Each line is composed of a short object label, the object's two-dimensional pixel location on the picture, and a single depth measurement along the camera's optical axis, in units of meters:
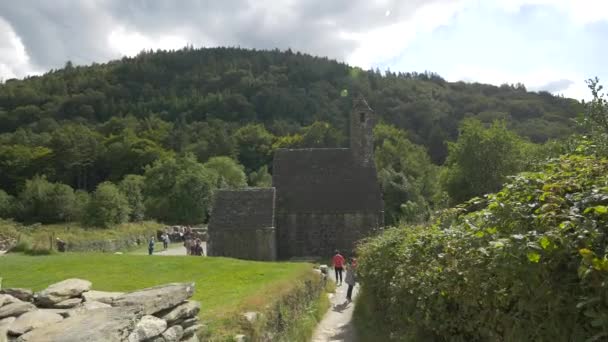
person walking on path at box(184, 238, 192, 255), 34.17
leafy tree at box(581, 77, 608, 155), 6.78
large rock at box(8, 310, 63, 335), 8.05
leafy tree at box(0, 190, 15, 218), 65.94
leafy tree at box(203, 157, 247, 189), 78.06
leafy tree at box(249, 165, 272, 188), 80.07
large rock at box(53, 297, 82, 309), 9.73
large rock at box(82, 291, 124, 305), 10.07
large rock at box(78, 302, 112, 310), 9.56
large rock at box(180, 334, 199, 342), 9.68
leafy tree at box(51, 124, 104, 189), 85.50
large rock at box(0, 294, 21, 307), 9.31
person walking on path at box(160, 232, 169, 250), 41.81
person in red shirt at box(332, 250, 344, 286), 26.55
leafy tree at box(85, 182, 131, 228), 51.19
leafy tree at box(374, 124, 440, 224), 53.97
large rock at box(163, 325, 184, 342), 8.90
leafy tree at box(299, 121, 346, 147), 91.88
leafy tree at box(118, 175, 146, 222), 62.25
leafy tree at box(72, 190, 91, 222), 56.12
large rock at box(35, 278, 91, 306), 9.70
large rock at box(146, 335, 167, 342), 8.51
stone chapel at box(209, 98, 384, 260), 36.59
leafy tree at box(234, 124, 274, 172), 99.75
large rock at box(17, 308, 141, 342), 7.22
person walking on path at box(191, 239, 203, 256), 33.69
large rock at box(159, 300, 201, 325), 9.21
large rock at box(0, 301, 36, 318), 8.82
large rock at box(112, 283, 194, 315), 8.84
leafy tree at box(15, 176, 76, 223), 63.88
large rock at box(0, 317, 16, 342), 7.70
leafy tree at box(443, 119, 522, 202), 42.53
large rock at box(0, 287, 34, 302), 10.06
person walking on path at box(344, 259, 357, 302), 21.90
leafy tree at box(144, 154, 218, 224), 62.31
